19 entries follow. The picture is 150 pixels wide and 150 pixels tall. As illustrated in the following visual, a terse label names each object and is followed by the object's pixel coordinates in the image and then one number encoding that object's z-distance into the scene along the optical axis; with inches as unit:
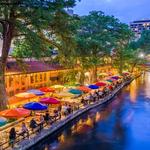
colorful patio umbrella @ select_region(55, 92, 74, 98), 765.9
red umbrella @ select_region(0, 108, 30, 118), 516.8
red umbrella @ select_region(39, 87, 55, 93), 819.9
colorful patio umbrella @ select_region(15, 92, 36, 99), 699.8
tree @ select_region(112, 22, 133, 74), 1267.2
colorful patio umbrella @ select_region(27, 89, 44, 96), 736.4
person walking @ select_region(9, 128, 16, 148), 446.4
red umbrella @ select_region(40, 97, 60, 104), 652.4
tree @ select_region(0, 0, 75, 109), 533.8
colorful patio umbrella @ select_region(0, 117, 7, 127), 467.8
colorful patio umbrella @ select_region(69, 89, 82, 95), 784.7
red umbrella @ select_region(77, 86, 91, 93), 848.2
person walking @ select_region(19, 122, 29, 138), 481.0
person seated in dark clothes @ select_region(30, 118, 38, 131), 526.6
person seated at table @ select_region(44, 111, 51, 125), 574.9
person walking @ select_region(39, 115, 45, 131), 540.8
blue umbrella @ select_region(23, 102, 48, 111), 577.8
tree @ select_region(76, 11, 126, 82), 1034.5
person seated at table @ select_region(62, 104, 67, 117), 662.8
